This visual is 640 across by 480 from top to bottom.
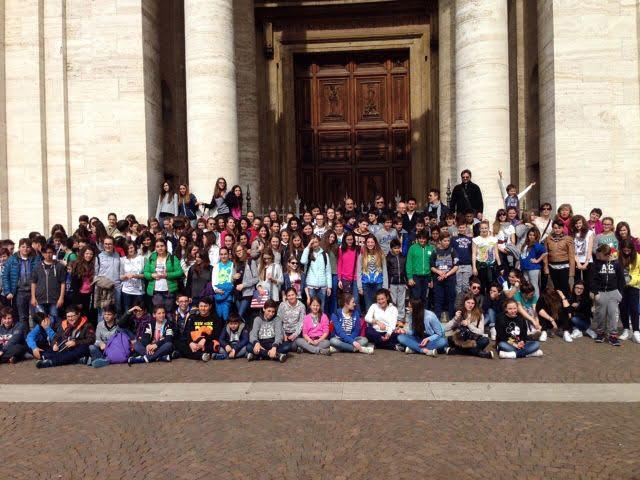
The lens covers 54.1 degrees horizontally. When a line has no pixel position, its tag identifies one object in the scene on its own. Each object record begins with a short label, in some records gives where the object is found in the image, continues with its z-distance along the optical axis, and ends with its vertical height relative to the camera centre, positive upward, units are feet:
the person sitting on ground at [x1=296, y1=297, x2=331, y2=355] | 30.50 -4.73
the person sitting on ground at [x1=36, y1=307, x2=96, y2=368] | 29.32 -4.83
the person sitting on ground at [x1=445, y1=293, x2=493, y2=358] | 29.14 -4.64
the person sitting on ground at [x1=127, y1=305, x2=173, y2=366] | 29.45 -4.90
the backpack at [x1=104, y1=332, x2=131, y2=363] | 29.43 -5.13
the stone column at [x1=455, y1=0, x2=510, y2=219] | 45.32 +10.00
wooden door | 64.08 +11.40
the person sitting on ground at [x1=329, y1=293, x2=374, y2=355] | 30.63 -4.69
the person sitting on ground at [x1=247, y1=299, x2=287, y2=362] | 29.17 -4.74
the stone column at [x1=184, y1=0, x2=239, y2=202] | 46.55 +10.73
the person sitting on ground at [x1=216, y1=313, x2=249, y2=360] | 29.94 -4.92
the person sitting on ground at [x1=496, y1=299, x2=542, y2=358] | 28.76 -4.75
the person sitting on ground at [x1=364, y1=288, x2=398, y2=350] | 31.09 -4.31
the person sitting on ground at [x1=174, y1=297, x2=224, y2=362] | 29.58 -4.65
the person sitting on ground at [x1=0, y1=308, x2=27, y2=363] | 30.12 -4.77
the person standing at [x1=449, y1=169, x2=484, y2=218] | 40.73 +2.45
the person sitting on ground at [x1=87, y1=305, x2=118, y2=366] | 29.55 -4.45
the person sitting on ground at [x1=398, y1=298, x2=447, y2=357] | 29.99 -4.84
